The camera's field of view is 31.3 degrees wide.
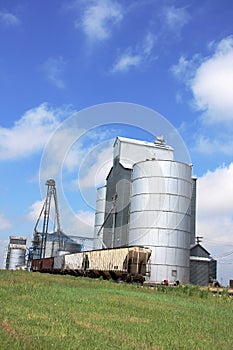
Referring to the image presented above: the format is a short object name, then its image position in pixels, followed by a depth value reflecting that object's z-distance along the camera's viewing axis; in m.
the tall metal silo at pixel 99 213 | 71.50
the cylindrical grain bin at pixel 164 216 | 47.72
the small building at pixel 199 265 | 52.66
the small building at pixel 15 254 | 122.64
